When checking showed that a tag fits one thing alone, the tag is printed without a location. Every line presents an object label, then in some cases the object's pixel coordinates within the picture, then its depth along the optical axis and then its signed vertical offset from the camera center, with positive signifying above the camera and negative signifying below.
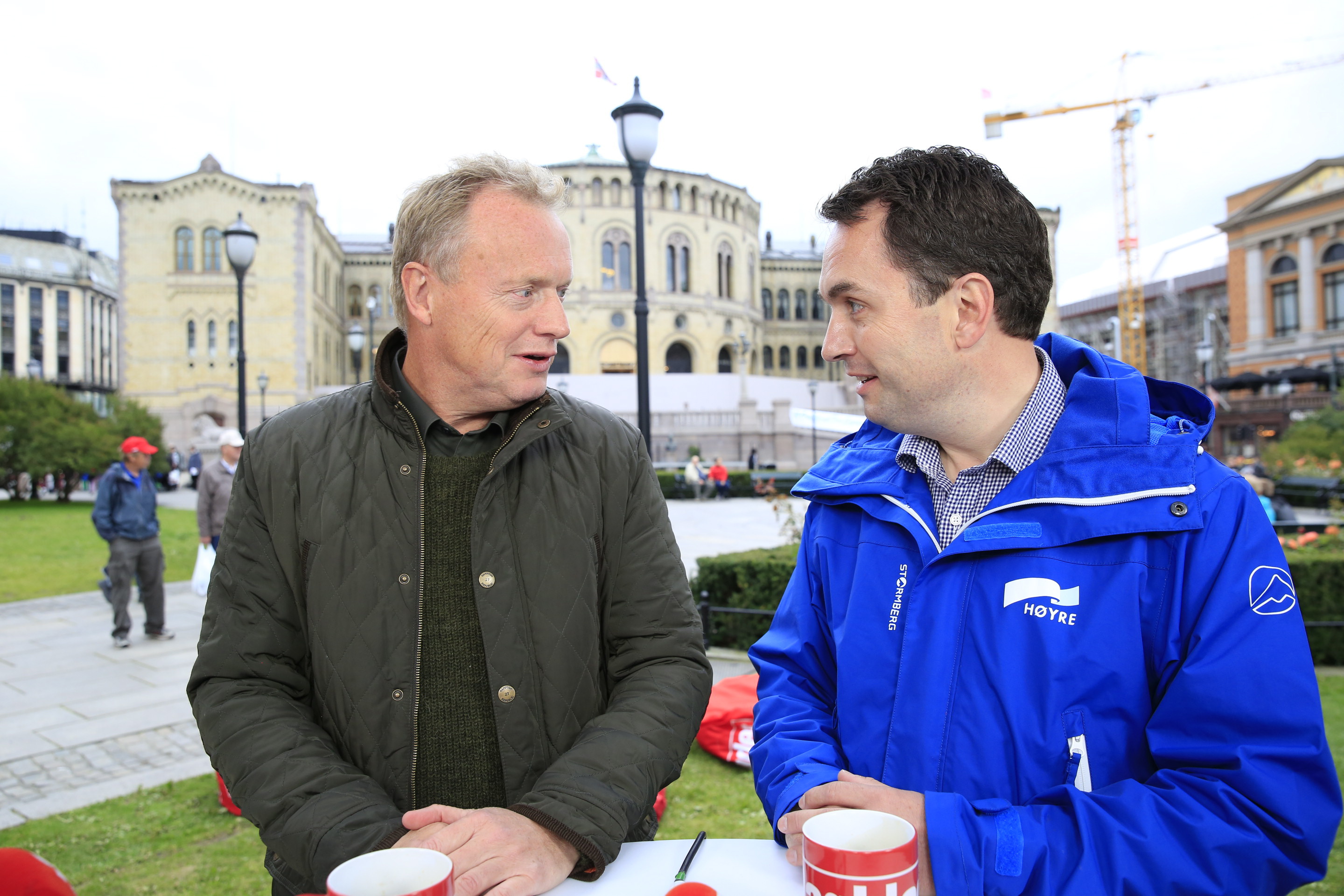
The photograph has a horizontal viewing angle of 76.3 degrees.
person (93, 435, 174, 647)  7.85 -0.48
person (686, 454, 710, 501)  25.28 -0.49
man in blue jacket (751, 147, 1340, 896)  1.31 -0.28
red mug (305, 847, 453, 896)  1.12 -0.55
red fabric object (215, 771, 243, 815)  4.22 -1.65
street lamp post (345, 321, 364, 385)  19.44 +3.08
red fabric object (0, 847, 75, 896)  1.08 -0.51
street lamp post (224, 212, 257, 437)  11.37 +3.01
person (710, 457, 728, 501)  25.86 -0.58
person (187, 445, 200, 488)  32.50 +0.27
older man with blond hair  1.81 -0.27
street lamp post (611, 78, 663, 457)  6.25 +2.38
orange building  41.56 +8.79
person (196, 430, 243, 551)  8.38 -0.19
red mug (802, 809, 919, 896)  1.13 -0.54
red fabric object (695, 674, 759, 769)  4.67 -1.49
